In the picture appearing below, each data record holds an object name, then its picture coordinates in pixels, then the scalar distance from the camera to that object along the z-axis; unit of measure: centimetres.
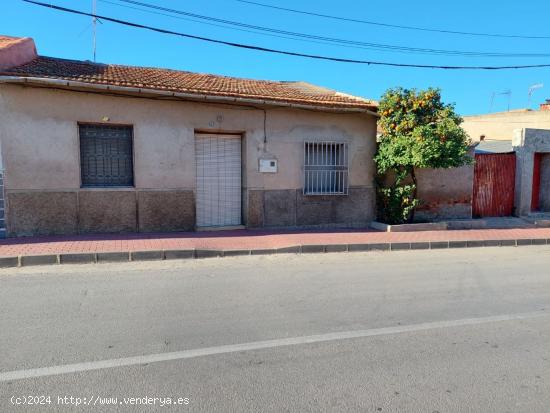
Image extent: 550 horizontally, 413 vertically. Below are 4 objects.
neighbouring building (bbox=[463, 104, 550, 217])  1267
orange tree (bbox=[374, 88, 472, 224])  977
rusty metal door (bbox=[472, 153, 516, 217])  1257
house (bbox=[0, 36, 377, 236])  820
